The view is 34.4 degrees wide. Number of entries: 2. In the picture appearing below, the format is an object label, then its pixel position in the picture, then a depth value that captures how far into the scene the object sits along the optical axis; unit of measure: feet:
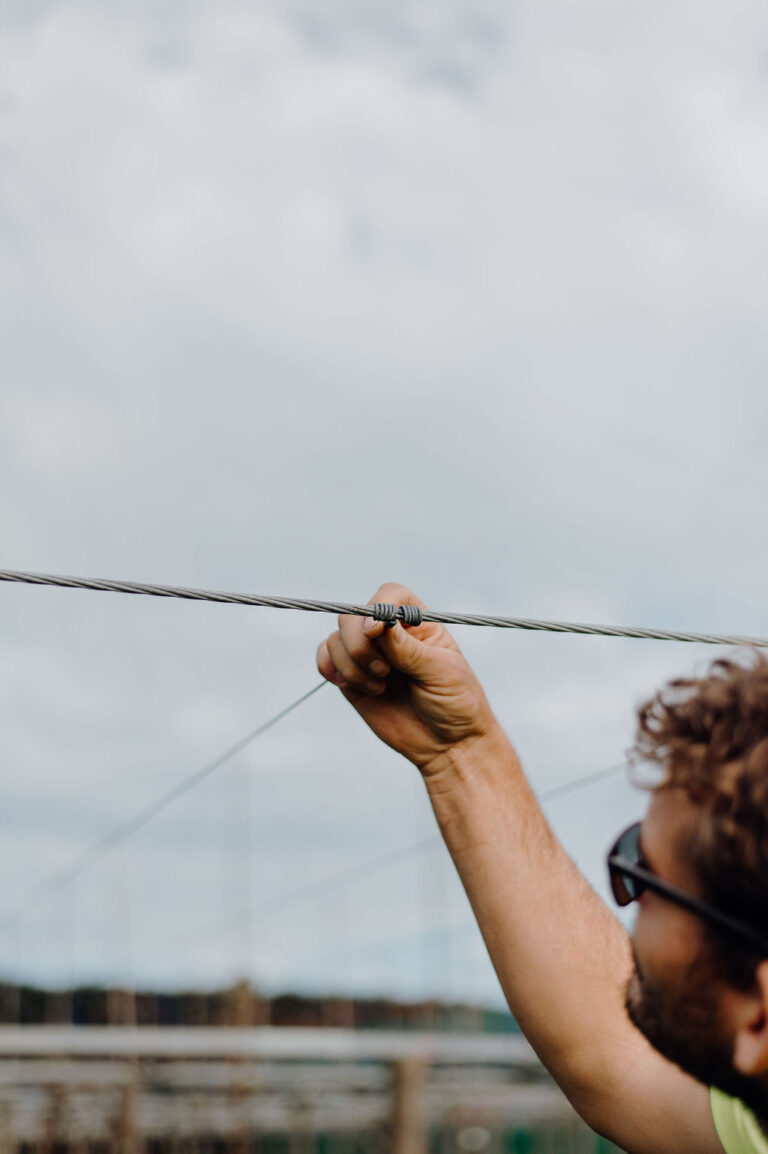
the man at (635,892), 2.78
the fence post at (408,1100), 19.90
